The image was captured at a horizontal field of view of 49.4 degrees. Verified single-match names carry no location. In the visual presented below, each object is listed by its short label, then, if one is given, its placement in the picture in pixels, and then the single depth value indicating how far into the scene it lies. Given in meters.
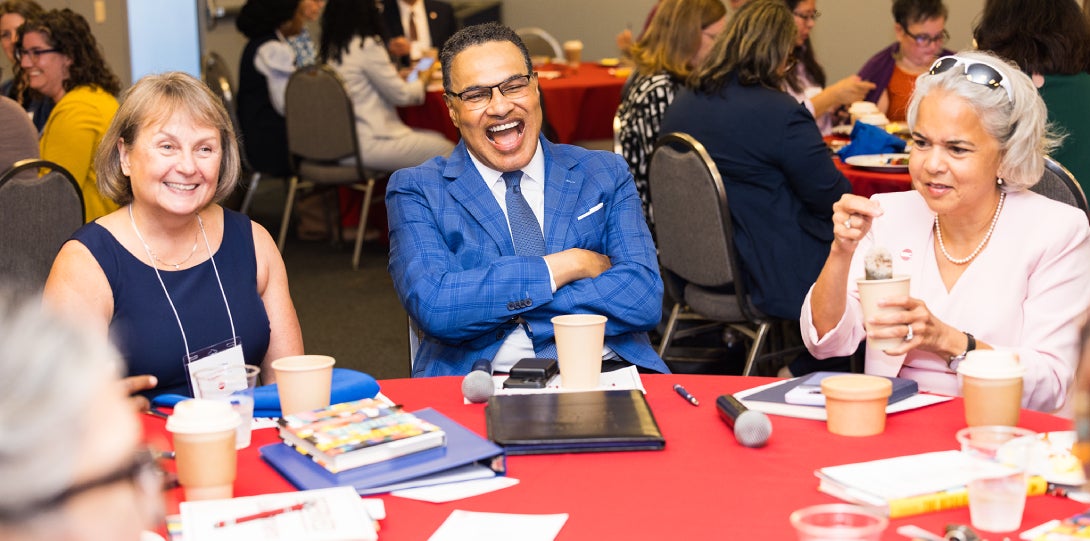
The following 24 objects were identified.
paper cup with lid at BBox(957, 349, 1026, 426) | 1.77
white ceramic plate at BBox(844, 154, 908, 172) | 4.01
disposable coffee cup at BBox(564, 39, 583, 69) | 7.90
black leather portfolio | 1.75
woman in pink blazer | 2.25
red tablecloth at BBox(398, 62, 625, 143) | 6.97
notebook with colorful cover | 1.63
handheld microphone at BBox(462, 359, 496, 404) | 1.98
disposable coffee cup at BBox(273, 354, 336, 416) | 1.86
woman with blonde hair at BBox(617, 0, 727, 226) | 4.68
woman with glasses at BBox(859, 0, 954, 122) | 5.47
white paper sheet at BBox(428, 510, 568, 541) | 1.47
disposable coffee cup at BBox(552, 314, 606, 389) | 2.02
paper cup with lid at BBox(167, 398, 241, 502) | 1.55
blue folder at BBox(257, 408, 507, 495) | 1.60
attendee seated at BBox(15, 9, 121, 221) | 4.35
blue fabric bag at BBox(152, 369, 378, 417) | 1.96
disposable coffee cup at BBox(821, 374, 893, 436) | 1.79
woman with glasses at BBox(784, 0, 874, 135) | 5.02
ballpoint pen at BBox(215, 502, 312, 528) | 1.45
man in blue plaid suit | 2.48
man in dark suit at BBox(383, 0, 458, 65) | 8.78
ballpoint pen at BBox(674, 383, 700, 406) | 1.97
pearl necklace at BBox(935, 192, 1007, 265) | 2.35
